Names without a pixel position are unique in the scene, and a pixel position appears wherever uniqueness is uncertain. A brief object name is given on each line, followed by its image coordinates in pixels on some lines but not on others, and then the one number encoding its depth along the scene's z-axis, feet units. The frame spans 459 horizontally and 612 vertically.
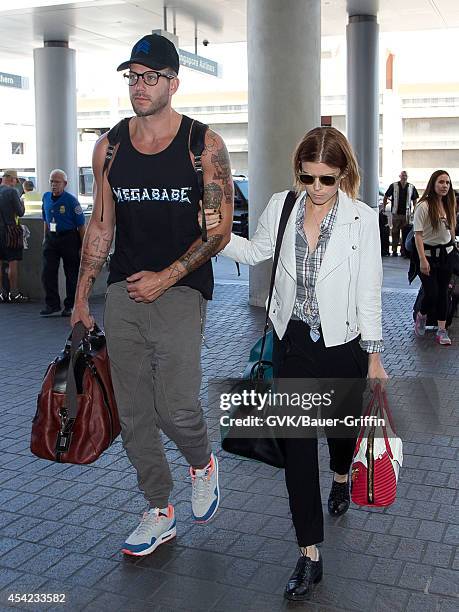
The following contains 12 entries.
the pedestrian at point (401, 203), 68.90
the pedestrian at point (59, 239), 38.83
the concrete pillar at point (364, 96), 68.69
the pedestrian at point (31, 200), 79.25
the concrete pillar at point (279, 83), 39.40
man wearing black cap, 12.65
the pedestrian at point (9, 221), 42.91
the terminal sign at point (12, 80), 92.17
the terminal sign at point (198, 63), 71.39
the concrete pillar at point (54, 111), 73.97
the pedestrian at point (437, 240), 31.27
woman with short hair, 12.22
